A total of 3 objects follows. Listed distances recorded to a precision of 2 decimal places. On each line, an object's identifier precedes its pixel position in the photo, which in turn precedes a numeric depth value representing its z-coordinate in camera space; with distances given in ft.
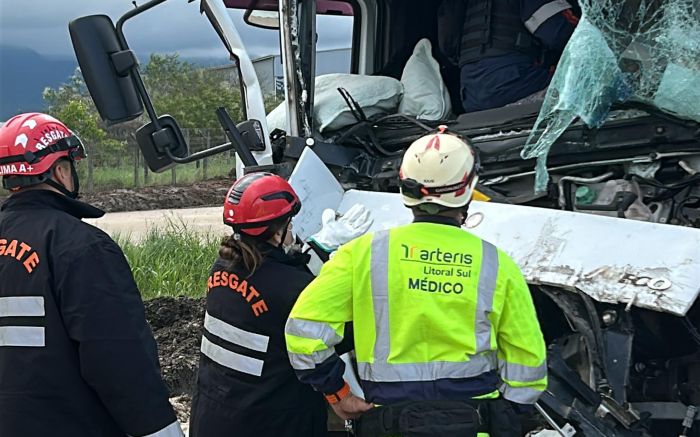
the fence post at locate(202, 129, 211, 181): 88.14
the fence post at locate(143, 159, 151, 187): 83.91
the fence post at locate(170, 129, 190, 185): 83.93
